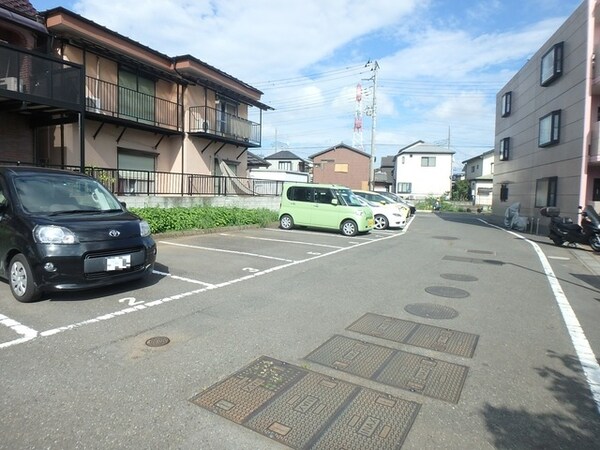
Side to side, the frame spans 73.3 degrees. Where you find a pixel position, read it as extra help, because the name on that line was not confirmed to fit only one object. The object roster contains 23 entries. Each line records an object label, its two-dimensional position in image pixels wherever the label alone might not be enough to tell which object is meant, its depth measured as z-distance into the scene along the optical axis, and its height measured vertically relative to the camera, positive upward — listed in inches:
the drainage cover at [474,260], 367.1 -52.5
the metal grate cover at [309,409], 100.2 -58.1
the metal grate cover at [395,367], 127.3 -57.5
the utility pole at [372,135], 1245.7 +209.3
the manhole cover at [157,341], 153.4 -56.3
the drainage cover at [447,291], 242.7 -54.8
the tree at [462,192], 2079.2 +60.0
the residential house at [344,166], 1915.6 +165.0
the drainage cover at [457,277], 291.1 -53.9
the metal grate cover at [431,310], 201.4 -55.9
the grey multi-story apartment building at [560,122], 570.6 +142.3
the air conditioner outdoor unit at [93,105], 498.6 +112.6
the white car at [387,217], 659.4 -24.7
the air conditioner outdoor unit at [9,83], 370.4 +100.9
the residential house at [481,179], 1883.6 +123.2
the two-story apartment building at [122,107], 402.9 +114.7
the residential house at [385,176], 2373.4 +162.5
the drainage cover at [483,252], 428.4 -51.5
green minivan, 537.3 -12.4
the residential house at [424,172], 2044.8 +158.7
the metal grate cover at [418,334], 160.7 -56.7
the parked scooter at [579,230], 467.8 -28.9
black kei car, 188.5 -22.0
